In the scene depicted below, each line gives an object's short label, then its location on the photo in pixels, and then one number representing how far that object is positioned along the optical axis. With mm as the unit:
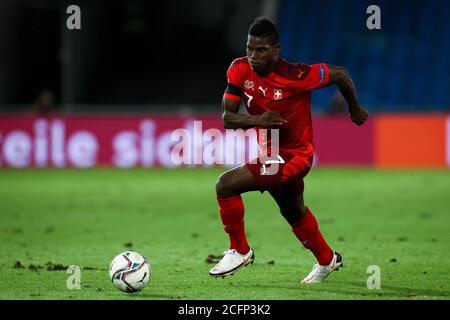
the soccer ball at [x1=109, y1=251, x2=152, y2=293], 14953
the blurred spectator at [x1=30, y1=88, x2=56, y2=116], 48812
